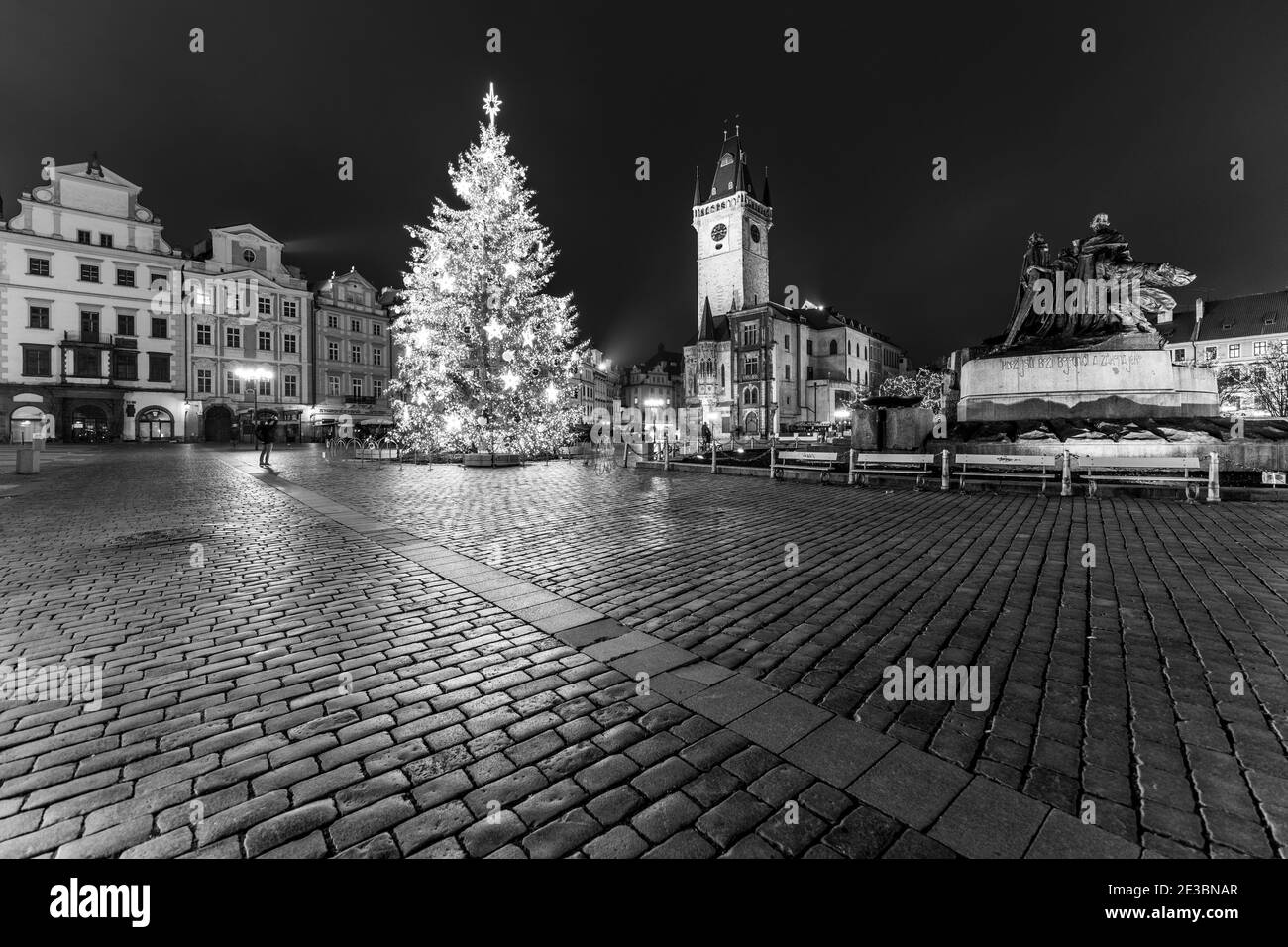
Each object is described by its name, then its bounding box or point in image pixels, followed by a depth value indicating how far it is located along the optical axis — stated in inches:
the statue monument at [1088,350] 616.7
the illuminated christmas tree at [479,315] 875.4
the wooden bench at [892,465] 565.6
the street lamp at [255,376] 1876.8
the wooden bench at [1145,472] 439.2
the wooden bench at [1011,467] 500.1
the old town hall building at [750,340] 3107.8
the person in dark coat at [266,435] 809.0
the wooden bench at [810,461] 637.3
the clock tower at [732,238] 3292.3
